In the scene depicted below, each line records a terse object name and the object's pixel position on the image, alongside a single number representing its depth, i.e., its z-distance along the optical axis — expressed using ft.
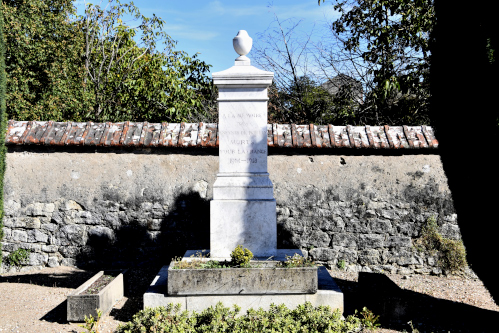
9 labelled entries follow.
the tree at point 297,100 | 37.83
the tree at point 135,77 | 38.14
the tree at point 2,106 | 13.93
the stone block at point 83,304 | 15.20
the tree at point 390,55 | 23.93
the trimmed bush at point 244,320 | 12.82
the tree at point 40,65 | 31.27
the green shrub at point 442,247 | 20.98
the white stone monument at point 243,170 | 16.61
